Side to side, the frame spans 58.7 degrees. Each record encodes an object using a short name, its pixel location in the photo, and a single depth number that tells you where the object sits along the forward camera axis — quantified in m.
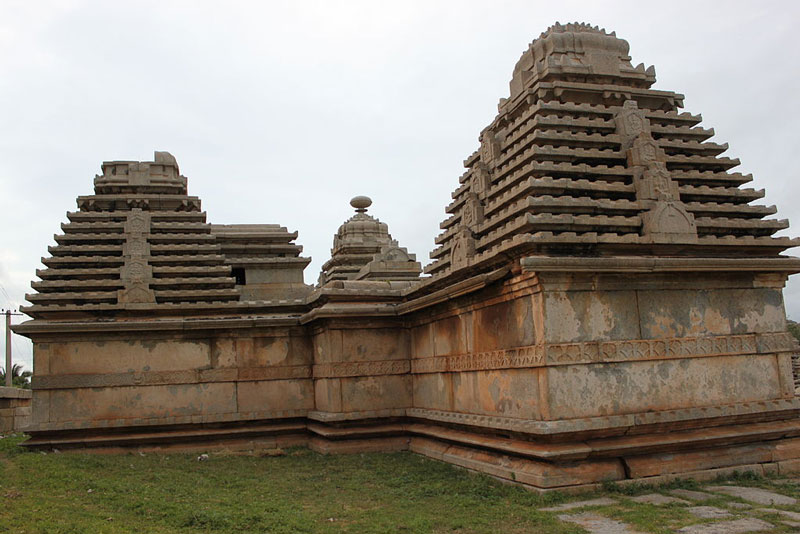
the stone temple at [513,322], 9.74
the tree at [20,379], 50.60
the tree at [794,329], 48.53
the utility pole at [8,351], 37.41
